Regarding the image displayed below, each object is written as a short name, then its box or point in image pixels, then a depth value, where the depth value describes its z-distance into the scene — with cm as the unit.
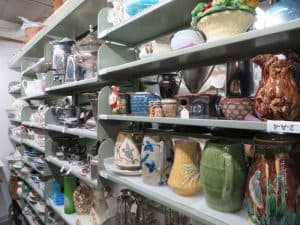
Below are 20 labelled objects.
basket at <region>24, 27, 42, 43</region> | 272
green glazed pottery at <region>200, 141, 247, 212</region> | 83
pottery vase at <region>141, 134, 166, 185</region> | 117
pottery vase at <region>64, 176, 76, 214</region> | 205
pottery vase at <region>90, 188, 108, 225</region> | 163
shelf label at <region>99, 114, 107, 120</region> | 141
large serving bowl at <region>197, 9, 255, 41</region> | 84
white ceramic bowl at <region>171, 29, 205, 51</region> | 93
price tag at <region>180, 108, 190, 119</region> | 98
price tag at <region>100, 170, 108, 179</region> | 141
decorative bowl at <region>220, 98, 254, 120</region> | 79
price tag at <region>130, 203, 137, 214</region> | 146
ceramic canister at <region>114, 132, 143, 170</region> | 131
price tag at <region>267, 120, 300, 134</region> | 62
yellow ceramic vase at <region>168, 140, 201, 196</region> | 101
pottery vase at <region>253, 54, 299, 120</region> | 68
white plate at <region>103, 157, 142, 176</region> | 131
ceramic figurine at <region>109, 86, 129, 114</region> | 135
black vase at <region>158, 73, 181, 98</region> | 128
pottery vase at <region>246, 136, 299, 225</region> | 69
